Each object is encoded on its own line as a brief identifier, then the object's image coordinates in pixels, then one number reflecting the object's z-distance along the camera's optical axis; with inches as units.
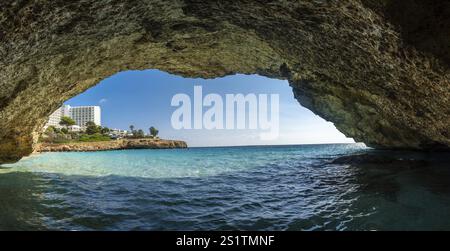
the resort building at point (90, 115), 7766.2
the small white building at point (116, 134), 5084.6
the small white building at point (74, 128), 5160.4
